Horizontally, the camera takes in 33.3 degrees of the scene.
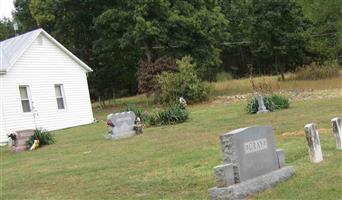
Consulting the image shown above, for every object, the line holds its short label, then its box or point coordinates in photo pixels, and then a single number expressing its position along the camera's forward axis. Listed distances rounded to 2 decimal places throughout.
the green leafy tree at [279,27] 43.06
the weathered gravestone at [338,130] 10.10
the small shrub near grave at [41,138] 19.52
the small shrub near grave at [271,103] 21.70
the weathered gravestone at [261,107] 21.25
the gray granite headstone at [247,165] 7.41
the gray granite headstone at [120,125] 18.83
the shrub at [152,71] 34.94
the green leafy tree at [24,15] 48.30
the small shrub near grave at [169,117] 21.36
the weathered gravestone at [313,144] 9.27
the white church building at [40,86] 25.53
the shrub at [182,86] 32.53
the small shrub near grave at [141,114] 22.52
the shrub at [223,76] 53.56
